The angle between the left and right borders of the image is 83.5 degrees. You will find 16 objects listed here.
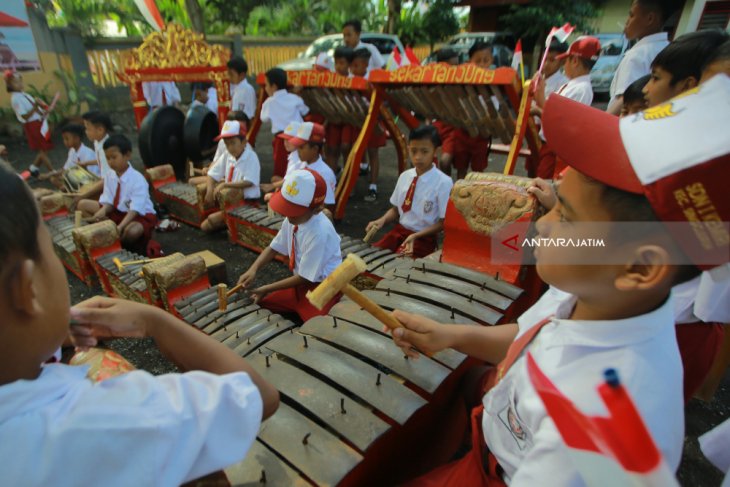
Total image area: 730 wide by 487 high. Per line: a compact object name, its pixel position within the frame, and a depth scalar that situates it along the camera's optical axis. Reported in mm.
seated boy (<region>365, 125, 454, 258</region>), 3470
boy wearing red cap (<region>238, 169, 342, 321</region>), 2689
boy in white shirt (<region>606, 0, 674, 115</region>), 3324
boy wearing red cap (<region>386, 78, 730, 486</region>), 771
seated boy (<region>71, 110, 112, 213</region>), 4496
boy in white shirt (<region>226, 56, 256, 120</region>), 6574
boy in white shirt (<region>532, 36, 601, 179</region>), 3773
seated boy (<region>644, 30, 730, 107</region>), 2295
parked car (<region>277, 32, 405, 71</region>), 11864
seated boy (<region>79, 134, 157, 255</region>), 4090
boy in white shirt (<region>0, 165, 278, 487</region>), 699
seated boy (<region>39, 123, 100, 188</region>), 5281
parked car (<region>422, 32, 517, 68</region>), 11199
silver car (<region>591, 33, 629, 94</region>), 12000
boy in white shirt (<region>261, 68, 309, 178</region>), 5730
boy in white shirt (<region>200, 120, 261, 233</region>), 4676
